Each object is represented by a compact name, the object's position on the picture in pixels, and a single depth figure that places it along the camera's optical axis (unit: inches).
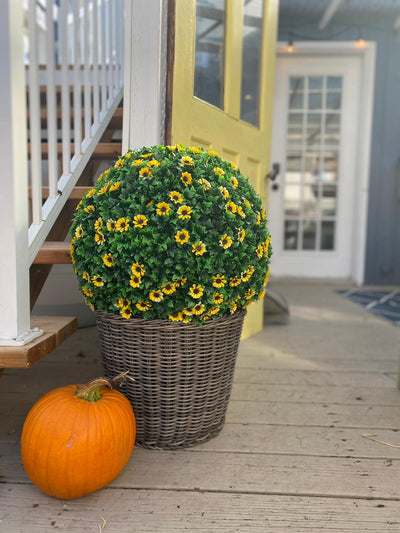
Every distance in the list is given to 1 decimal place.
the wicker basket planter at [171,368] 44.3
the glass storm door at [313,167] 156.8
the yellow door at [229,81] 61.3
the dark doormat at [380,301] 116.9
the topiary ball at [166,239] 41.3
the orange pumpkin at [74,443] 37.1
